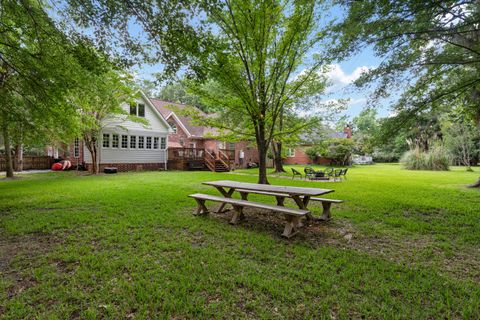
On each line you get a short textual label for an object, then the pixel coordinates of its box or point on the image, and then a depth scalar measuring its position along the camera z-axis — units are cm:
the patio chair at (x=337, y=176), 1349
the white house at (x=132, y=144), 1658
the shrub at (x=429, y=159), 2002
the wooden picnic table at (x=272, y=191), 462
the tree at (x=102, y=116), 1081
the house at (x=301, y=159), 3038
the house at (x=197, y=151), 1956
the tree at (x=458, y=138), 2198
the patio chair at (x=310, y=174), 1369
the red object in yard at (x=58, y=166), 1751
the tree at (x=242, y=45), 461
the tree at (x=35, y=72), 535
